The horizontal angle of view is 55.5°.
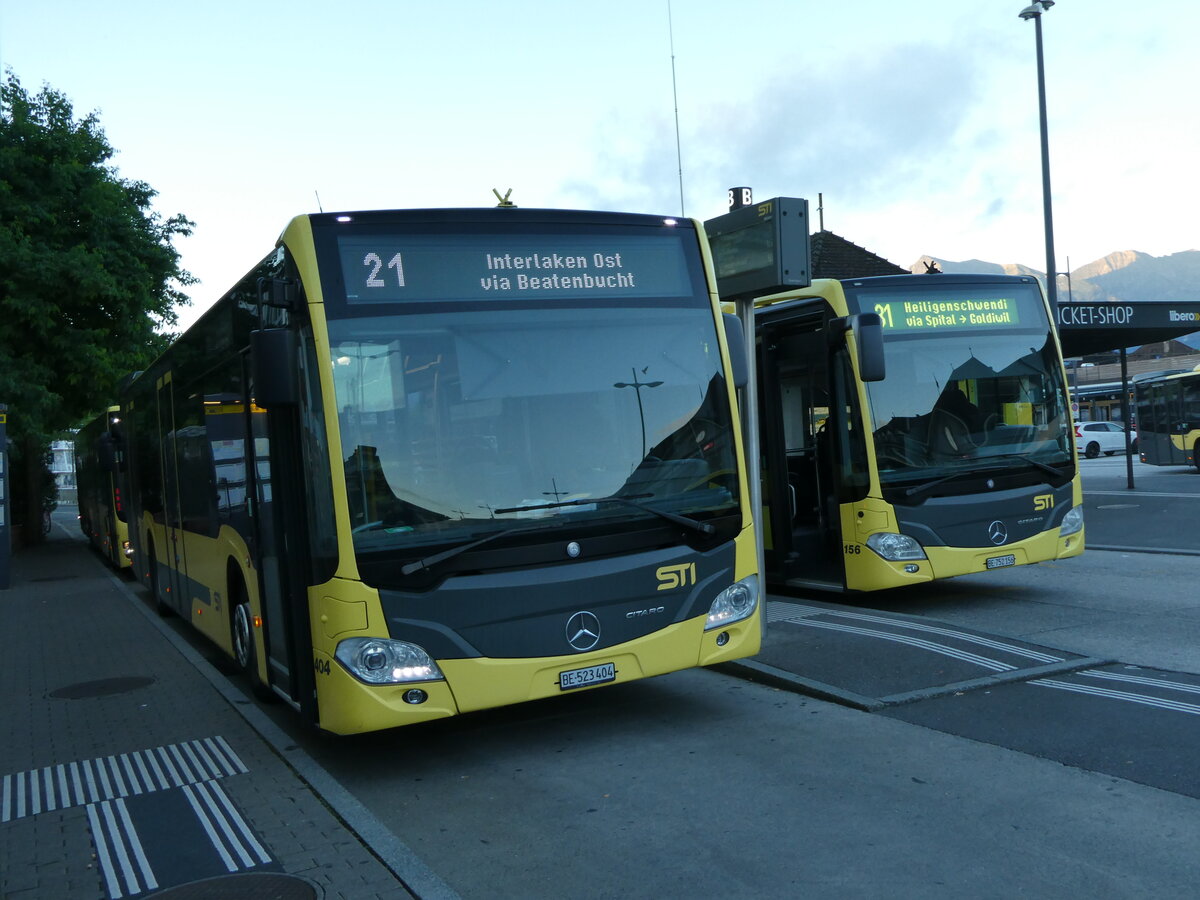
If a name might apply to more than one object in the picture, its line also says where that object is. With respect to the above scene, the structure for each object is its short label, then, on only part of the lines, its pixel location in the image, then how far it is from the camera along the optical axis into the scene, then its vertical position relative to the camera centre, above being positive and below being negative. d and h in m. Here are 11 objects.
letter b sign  17.08 +3.43
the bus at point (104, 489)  18.97 -0.50
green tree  22.59 +3.95
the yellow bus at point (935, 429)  10.13 -0.19
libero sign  17.48 +1.27
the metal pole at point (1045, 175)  21.58 +4.31
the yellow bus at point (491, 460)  5.73 -0.12
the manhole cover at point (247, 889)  4.52 -1.75
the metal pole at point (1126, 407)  22.95 -0.23
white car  47.77 -1.69
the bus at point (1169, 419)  31.75 -0.75
